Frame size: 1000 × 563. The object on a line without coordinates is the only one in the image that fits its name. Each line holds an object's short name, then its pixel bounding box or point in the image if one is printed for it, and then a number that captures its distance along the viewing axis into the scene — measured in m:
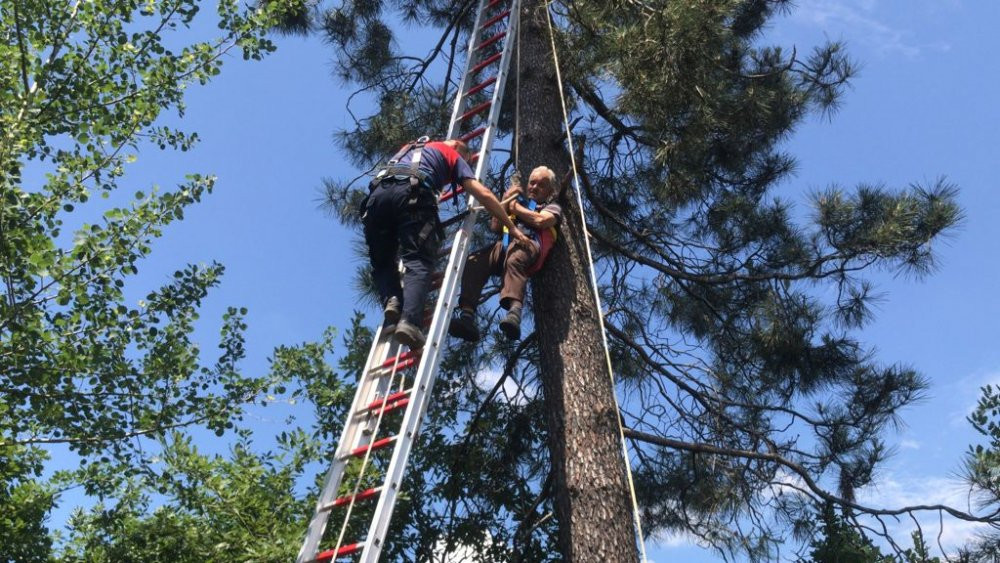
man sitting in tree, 4.66
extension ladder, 3.71
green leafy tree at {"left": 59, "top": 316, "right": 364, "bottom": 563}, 4.65
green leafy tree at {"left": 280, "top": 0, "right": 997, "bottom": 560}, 4.90
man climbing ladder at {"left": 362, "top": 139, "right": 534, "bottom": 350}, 4.51
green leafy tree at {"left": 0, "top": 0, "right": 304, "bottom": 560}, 4.41
